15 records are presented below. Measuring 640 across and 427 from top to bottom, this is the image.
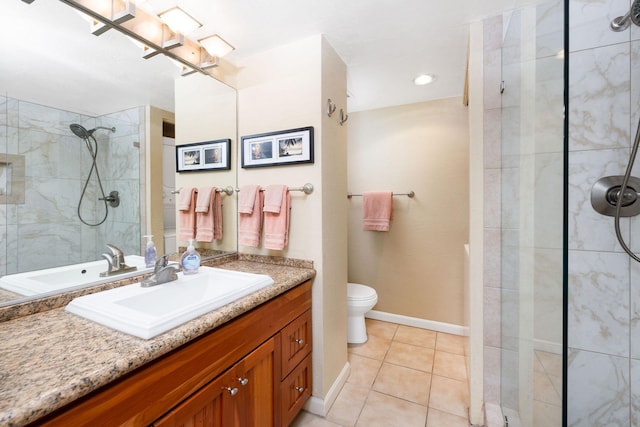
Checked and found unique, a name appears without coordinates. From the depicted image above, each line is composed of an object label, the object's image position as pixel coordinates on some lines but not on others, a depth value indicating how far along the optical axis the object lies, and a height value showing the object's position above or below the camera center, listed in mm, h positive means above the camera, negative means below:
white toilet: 2129 -795
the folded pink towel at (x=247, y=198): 1608 +75
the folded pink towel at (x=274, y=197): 1534 +78
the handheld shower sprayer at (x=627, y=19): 933 +715
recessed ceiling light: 2002 +1012
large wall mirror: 918 +283
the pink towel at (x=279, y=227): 1530 -97
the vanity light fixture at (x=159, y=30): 1100 +846
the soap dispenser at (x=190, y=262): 1334 -260
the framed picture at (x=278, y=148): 1491 +369
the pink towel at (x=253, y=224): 1609 -83
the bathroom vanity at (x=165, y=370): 549 -421
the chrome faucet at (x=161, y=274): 1146 -289
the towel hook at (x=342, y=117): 1741 +617
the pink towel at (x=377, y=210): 2504 +3
